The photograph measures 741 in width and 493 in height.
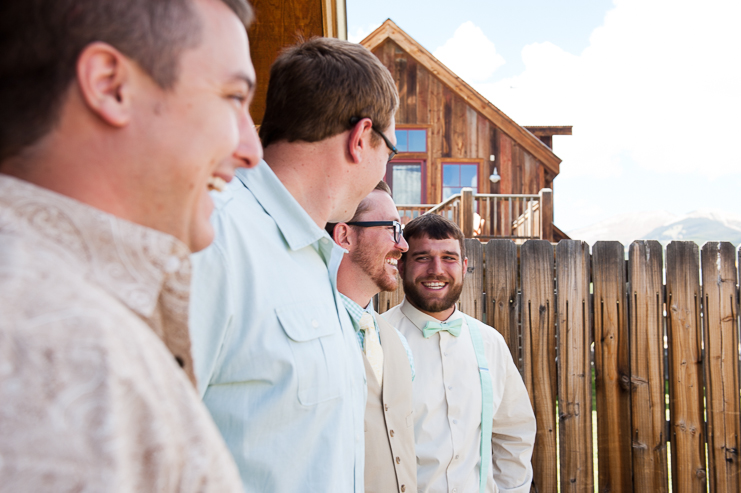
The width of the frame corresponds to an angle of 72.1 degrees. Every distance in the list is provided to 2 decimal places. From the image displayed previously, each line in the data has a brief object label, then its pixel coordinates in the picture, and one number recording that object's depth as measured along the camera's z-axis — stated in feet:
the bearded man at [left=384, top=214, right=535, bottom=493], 8.45
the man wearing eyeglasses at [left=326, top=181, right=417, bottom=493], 6.70
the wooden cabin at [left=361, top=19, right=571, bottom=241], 40.91
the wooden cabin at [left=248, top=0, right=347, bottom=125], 8.17
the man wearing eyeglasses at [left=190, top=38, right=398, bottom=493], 3.63
